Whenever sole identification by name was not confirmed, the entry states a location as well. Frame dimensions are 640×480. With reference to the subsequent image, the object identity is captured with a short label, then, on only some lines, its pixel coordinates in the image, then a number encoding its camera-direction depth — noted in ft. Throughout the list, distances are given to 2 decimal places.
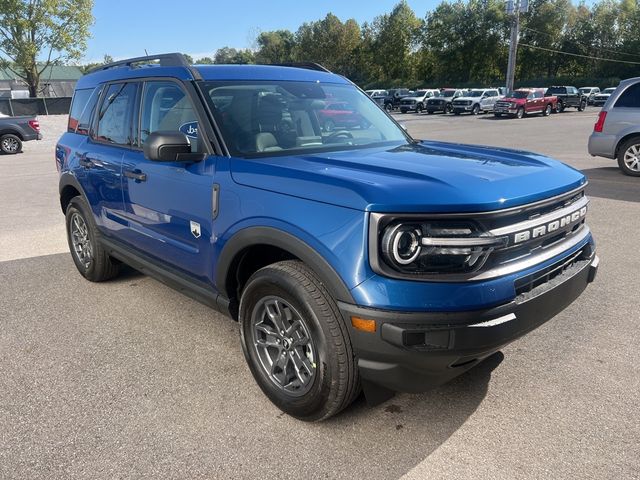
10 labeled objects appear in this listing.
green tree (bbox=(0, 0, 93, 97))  131.52
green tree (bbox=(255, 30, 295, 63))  314.55
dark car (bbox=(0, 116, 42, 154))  55.83
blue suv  7.24
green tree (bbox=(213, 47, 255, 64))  308.40
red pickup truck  103.86
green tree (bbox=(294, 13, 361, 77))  279.69
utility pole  135.54
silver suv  31.81
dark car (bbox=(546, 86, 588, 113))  125.80
